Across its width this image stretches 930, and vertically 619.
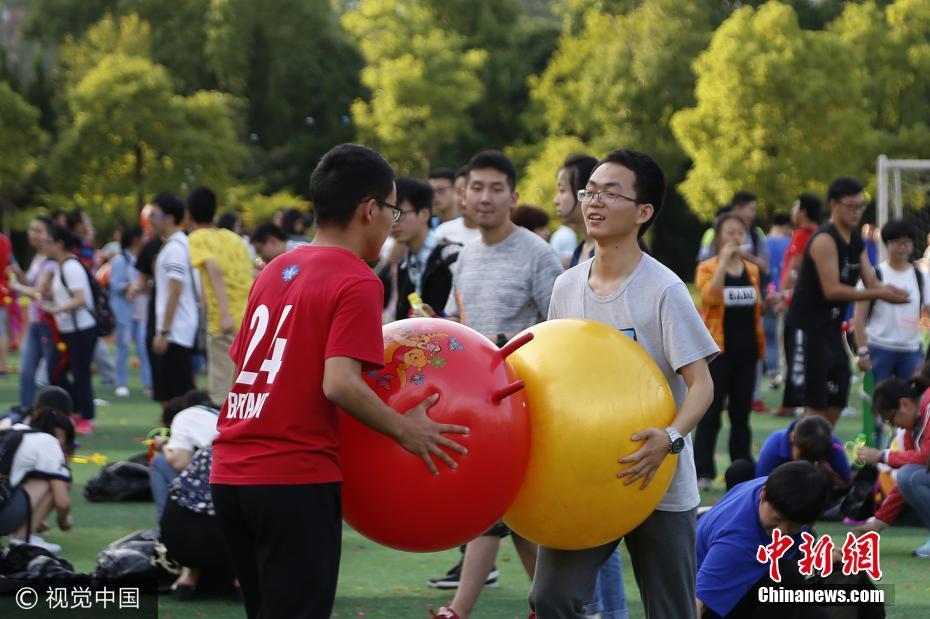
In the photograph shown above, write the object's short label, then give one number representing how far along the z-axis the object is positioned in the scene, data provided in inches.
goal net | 930.7
